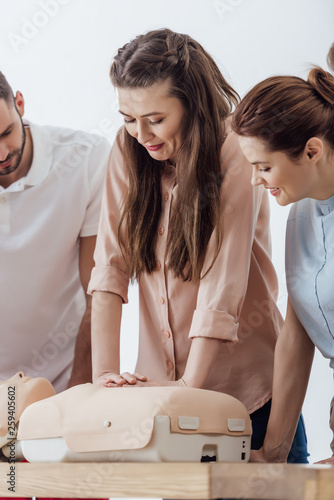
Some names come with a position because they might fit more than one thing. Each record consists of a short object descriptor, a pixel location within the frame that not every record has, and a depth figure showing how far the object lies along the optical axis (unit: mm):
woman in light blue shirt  2204
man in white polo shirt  2915
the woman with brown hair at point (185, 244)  2394
